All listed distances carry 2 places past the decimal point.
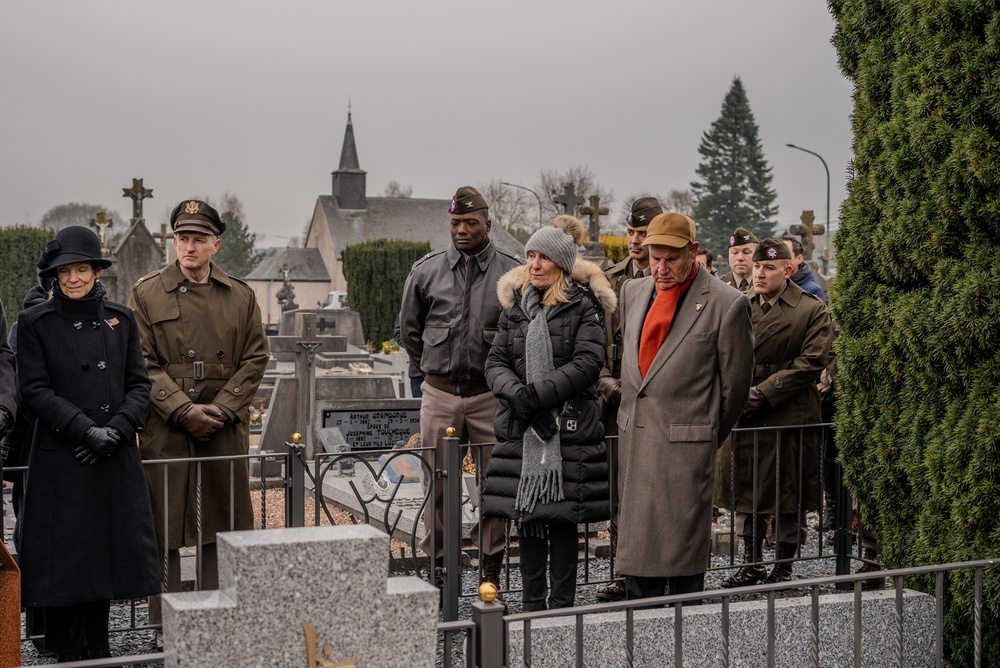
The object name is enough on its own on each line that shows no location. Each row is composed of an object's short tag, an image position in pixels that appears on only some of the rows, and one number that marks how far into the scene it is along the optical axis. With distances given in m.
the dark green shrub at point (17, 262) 28.92
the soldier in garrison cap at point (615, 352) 6.01
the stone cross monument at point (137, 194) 24.67
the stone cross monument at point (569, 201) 19.05
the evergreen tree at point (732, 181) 64.44
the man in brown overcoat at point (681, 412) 4.88
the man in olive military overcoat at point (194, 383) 5.61
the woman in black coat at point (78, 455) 4.84
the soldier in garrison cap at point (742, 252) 7.78
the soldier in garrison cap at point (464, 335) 6.04
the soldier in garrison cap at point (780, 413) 6.35
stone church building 67.62
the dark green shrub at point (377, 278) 36.59
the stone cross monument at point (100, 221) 24.07
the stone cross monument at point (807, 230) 17.28
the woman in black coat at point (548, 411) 5.09
